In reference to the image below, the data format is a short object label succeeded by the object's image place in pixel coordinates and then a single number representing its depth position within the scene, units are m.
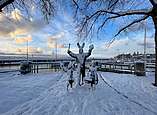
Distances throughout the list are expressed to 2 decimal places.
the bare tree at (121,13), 5.25
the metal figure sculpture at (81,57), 5.17
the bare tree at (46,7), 4.27
